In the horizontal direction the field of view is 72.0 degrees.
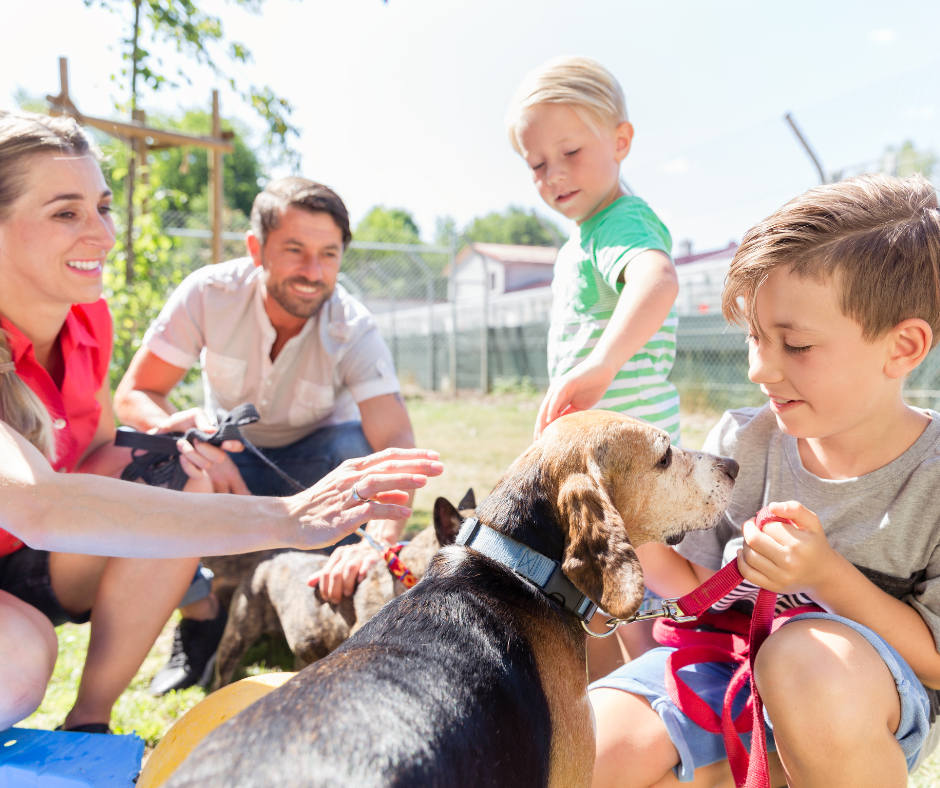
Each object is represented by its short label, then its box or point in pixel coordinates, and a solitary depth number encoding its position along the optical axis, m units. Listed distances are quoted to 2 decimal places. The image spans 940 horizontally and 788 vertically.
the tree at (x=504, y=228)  66.26
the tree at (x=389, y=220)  81.38
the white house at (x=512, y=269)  47.91
